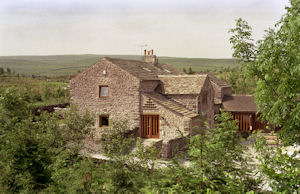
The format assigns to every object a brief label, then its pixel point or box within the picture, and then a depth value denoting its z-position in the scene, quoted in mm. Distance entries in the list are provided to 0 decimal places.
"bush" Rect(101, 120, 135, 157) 18608
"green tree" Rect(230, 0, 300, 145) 12578
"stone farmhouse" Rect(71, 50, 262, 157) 23078
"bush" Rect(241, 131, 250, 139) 29953
